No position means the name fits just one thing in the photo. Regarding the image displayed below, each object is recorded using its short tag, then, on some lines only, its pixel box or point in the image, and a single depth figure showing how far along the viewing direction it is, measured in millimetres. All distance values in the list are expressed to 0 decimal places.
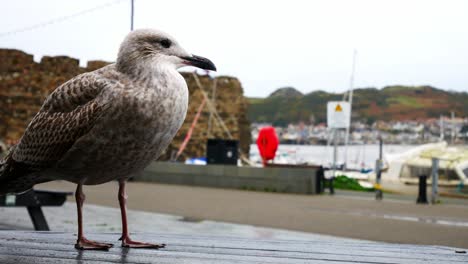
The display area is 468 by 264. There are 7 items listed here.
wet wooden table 2525
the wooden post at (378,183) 14916
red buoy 21312
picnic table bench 6719
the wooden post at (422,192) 14227
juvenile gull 2375
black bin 18594
